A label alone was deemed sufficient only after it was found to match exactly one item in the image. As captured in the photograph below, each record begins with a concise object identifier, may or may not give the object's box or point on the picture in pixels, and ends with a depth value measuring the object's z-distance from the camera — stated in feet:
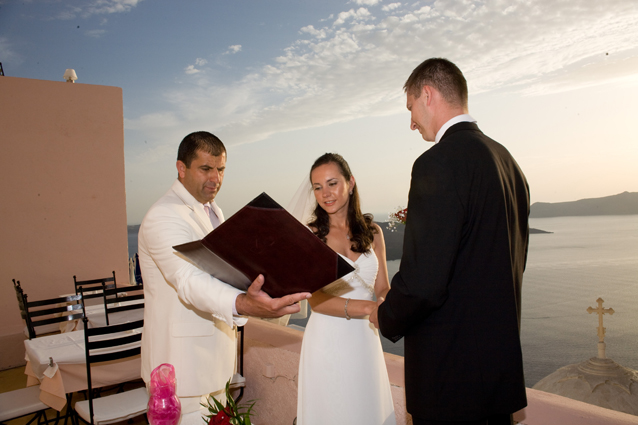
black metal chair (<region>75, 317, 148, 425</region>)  7.77
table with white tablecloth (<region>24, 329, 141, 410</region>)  8.72
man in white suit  5.59
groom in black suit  3.72
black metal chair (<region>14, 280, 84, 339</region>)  10.82
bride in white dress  6.19
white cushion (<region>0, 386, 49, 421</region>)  8.50
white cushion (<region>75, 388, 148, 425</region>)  7.79
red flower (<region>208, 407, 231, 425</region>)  4.03
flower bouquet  4.06
